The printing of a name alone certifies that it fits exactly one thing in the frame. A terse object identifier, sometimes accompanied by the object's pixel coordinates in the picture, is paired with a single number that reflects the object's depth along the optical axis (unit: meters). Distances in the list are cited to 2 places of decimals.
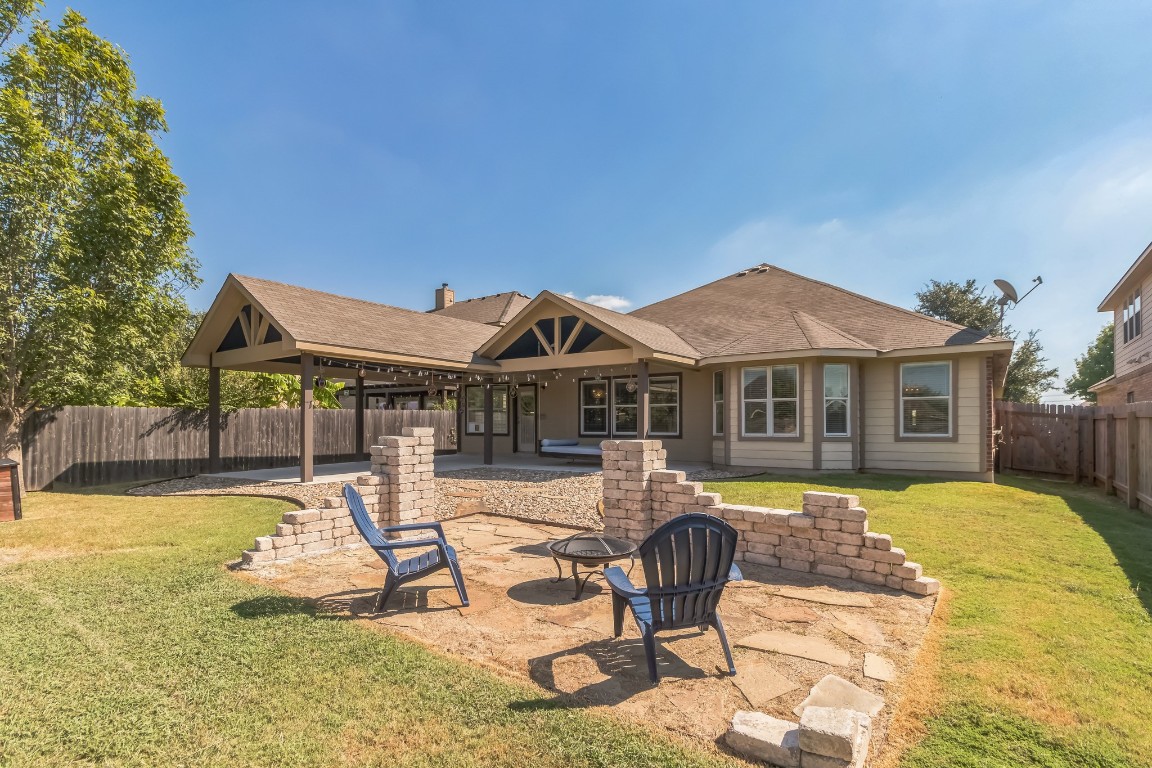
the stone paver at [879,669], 3.22
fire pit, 4.57
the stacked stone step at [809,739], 2.30
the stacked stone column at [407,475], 7.30
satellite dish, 14.43
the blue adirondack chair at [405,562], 4.42
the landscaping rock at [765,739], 2.42
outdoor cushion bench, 14.18
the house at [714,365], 11.60
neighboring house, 14.86
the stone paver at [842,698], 2.77
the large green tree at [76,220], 10.53
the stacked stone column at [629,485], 6.32
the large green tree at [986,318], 30.67
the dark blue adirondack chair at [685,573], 3.29
